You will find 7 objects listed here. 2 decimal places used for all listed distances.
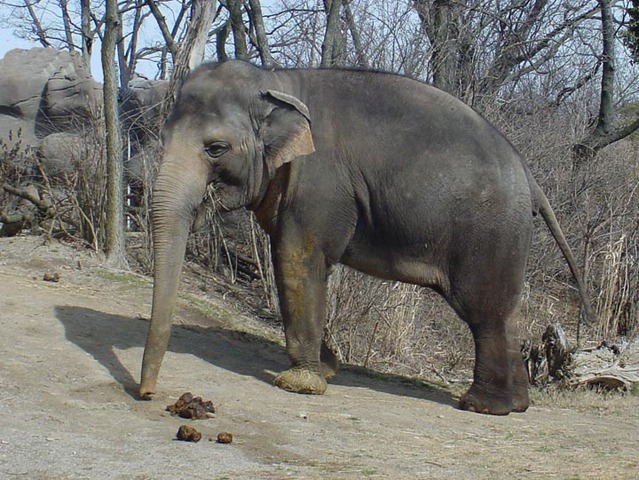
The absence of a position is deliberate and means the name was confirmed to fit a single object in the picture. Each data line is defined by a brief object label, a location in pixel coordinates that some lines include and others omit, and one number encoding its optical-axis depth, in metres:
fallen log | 9.60
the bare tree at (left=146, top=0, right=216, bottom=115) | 11.73
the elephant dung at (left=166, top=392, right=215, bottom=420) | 6.26
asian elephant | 7.43
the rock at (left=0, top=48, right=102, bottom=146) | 21.23
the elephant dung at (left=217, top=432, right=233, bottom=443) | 5.74
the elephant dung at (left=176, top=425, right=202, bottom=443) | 5.66
